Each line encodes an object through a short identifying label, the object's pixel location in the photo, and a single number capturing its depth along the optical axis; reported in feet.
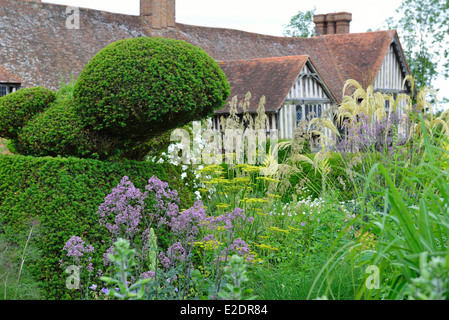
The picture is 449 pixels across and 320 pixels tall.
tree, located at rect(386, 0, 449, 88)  111.14
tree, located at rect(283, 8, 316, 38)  138.72
